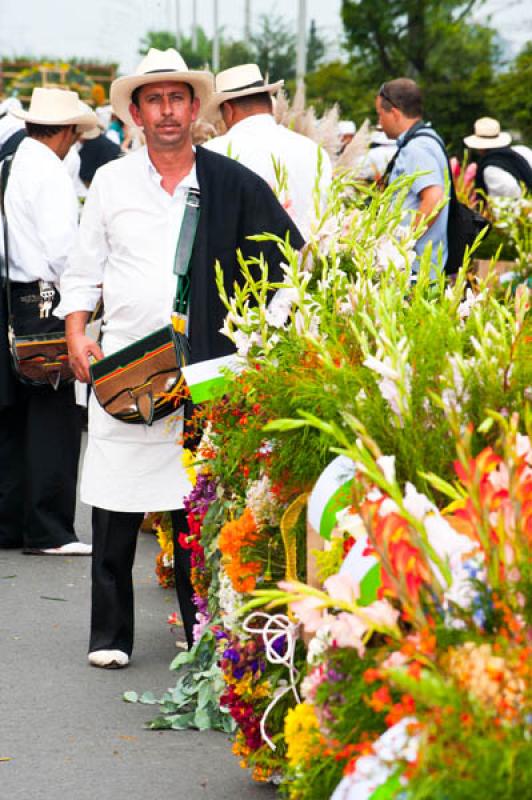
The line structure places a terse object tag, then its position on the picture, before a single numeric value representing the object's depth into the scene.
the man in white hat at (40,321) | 13.40
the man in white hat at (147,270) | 9.60
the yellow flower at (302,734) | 4.99
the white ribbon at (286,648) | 6.14
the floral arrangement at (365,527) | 4.20
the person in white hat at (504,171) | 21.34
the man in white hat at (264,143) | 12.64
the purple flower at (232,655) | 7.00
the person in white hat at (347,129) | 30.70
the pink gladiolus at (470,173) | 24.00
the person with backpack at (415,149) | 15.05
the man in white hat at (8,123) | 15.19
